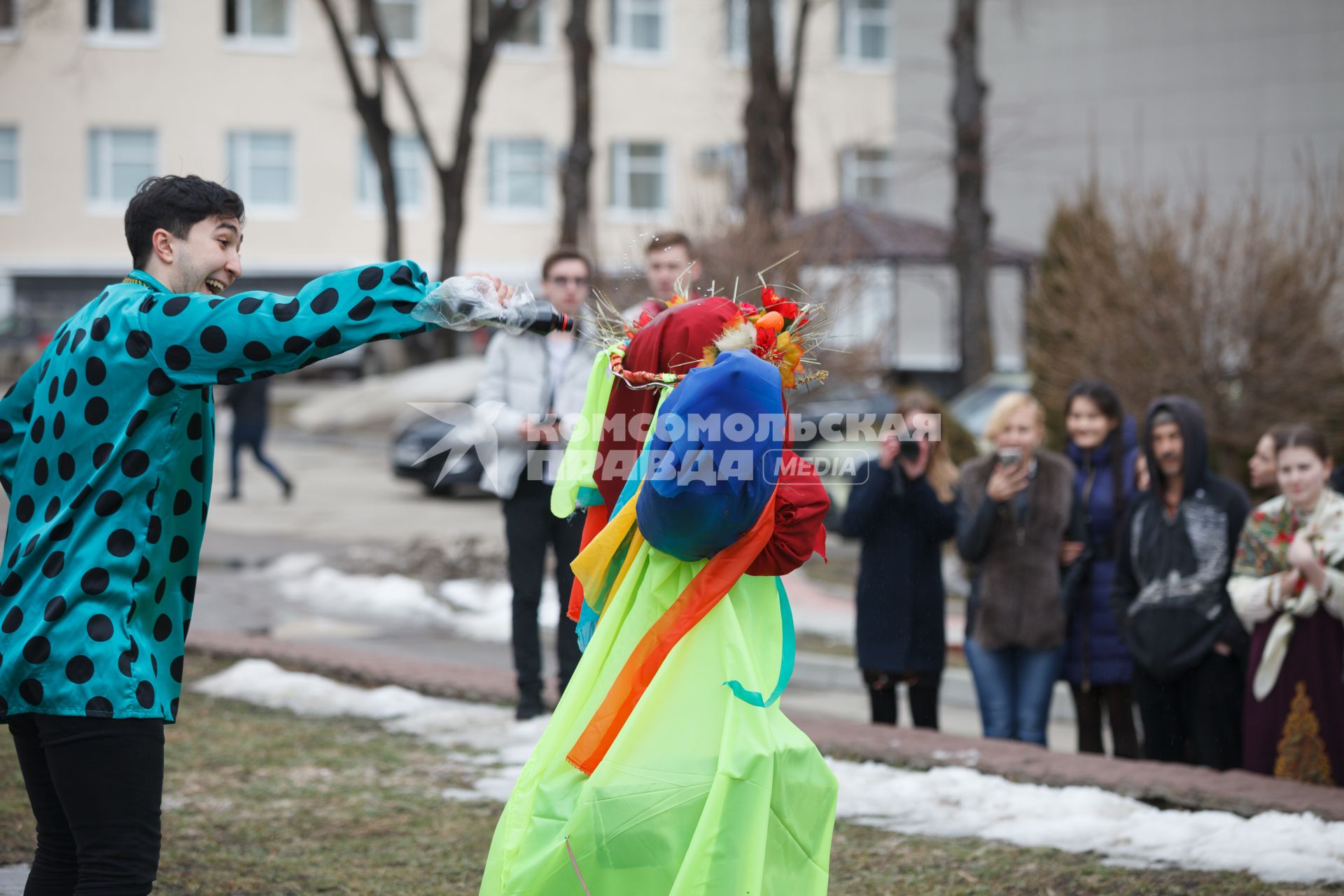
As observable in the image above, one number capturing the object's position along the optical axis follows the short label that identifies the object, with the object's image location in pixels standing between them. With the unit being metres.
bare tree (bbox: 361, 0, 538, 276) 25.16
